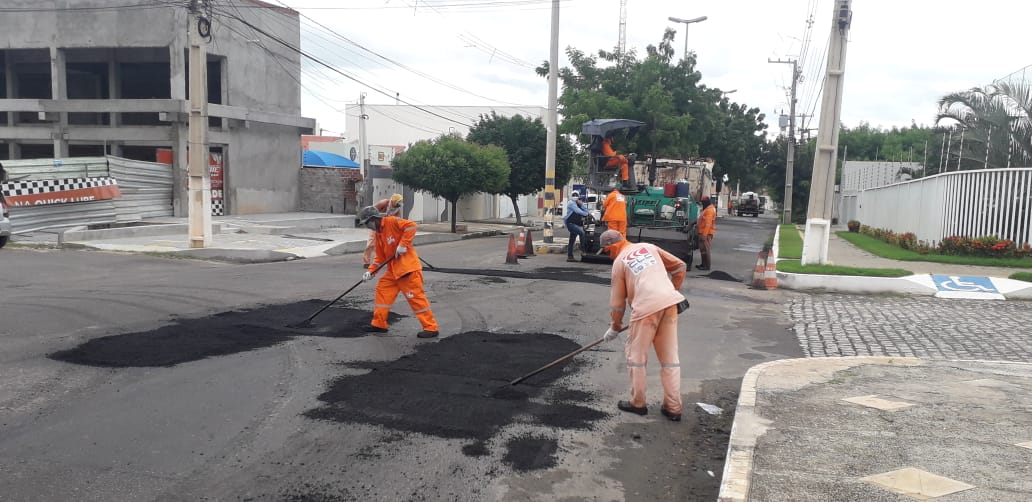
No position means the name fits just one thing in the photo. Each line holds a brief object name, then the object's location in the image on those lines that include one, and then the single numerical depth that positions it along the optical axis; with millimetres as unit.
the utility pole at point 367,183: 30188
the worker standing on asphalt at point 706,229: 15906
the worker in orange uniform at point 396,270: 8367
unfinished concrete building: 24281
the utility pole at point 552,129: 20906
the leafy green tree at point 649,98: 28688
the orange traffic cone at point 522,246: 18078
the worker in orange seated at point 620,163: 18156
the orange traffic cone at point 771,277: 13610
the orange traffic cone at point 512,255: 16372
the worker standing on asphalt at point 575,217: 16516
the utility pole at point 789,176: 41875
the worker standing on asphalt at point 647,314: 5781
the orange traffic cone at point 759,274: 13737
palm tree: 19281
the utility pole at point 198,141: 16438
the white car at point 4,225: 16250
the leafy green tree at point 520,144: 33000
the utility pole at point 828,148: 15000
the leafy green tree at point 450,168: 26859
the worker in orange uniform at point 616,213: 14242
